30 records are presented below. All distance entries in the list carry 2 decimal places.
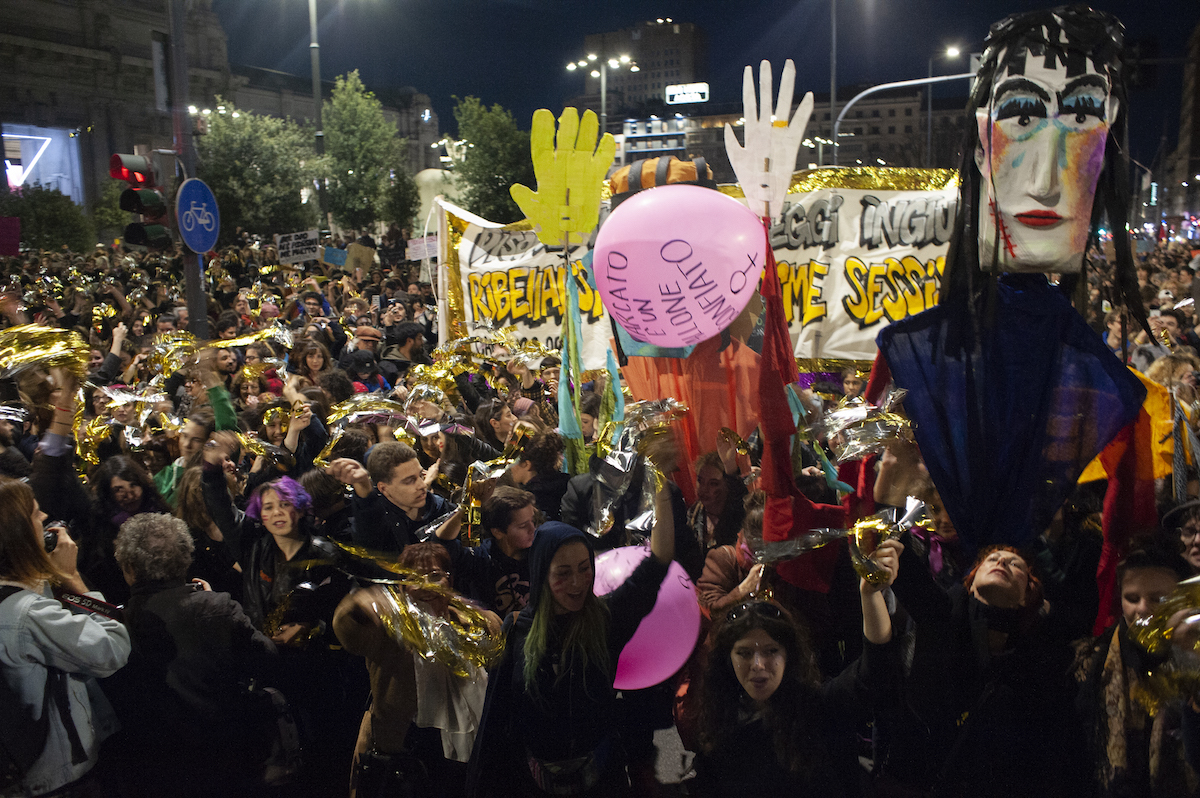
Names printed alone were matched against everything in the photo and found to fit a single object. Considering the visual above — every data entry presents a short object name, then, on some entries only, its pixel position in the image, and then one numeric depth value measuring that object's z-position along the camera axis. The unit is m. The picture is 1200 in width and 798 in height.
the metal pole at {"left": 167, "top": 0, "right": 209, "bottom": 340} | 6.89
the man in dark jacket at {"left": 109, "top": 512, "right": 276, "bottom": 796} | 2.90
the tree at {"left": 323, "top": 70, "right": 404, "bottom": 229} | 30.70
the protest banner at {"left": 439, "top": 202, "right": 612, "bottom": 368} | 7.02
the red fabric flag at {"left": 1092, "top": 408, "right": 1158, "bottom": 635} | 2.68
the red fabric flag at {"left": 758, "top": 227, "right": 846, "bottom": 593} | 2.94
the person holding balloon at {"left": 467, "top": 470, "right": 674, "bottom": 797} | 2.69
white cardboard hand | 3.17
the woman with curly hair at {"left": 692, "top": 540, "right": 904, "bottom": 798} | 2.41
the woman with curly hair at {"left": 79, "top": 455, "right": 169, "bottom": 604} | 3.62
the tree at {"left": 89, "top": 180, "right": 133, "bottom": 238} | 30.66
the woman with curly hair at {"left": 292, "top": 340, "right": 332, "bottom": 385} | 6.51
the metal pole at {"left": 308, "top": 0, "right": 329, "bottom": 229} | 17.91
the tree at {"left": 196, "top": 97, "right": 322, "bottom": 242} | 25.86
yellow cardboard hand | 3.48
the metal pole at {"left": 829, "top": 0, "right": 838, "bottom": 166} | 20.21
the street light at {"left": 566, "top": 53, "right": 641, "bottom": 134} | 24.48
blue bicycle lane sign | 6.68
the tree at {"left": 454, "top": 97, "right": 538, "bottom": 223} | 30.42
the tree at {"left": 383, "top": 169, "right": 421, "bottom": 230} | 29.14
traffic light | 6.68
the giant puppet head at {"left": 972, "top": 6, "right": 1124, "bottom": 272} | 2.66
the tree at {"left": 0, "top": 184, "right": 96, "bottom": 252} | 25.09
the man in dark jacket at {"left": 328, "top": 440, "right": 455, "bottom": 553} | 3.32
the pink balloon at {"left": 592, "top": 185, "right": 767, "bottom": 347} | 3.07
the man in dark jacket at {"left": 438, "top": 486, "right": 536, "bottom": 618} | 3.29
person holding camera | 2.53
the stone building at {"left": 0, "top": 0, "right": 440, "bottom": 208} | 37.00
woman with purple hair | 3.14
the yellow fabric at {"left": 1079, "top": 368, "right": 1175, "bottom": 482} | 2.87
